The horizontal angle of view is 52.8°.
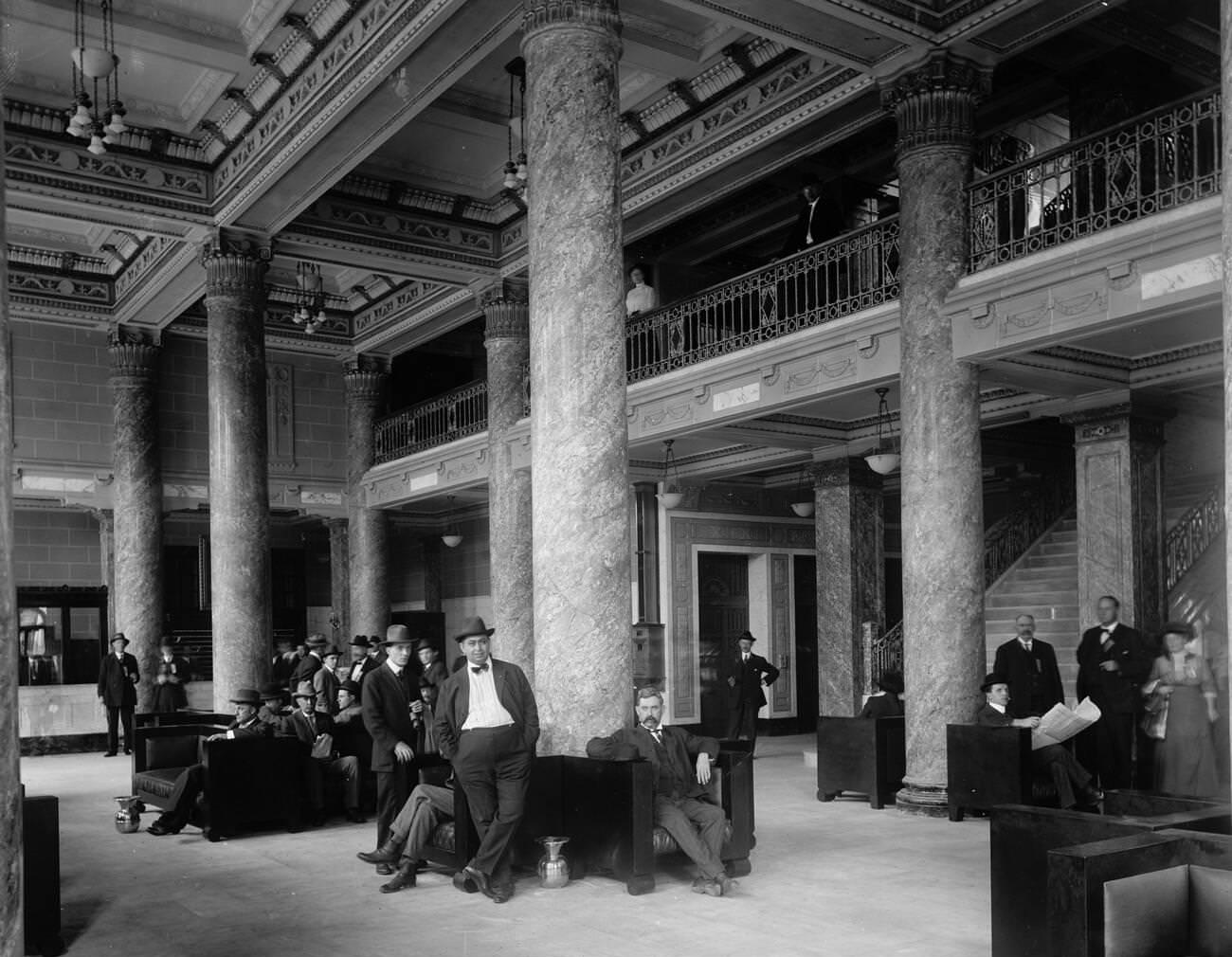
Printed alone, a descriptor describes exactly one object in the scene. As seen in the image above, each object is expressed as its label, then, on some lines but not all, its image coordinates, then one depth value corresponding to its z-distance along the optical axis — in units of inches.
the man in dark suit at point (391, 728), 325.1
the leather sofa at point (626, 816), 276.1
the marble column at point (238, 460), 575.8
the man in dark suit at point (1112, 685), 394.0
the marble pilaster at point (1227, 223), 208.5
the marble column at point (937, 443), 397.4
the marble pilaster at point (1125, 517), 487.2
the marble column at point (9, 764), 122.0
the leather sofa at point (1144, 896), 154.3
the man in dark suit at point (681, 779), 278.2
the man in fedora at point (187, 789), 369.4
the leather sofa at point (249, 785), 366.6
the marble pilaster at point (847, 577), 622.5
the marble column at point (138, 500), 690.2
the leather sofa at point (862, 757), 409.4
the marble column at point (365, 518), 778.8
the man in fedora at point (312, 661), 508.1
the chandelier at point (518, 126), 489.4
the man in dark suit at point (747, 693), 538.6
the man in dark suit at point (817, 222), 501.5
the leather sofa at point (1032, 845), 184.2
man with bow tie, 279.3
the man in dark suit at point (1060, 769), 354.6
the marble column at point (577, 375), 311.9
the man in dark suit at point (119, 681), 638.5
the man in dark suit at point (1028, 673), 409.7
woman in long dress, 334.0
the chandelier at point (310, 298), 665.6
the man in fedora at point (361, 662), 490.6
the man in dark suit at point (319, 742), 393.7
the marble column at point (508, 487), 595.8
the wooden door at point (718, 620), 723.4
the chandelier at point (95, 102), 421.4
